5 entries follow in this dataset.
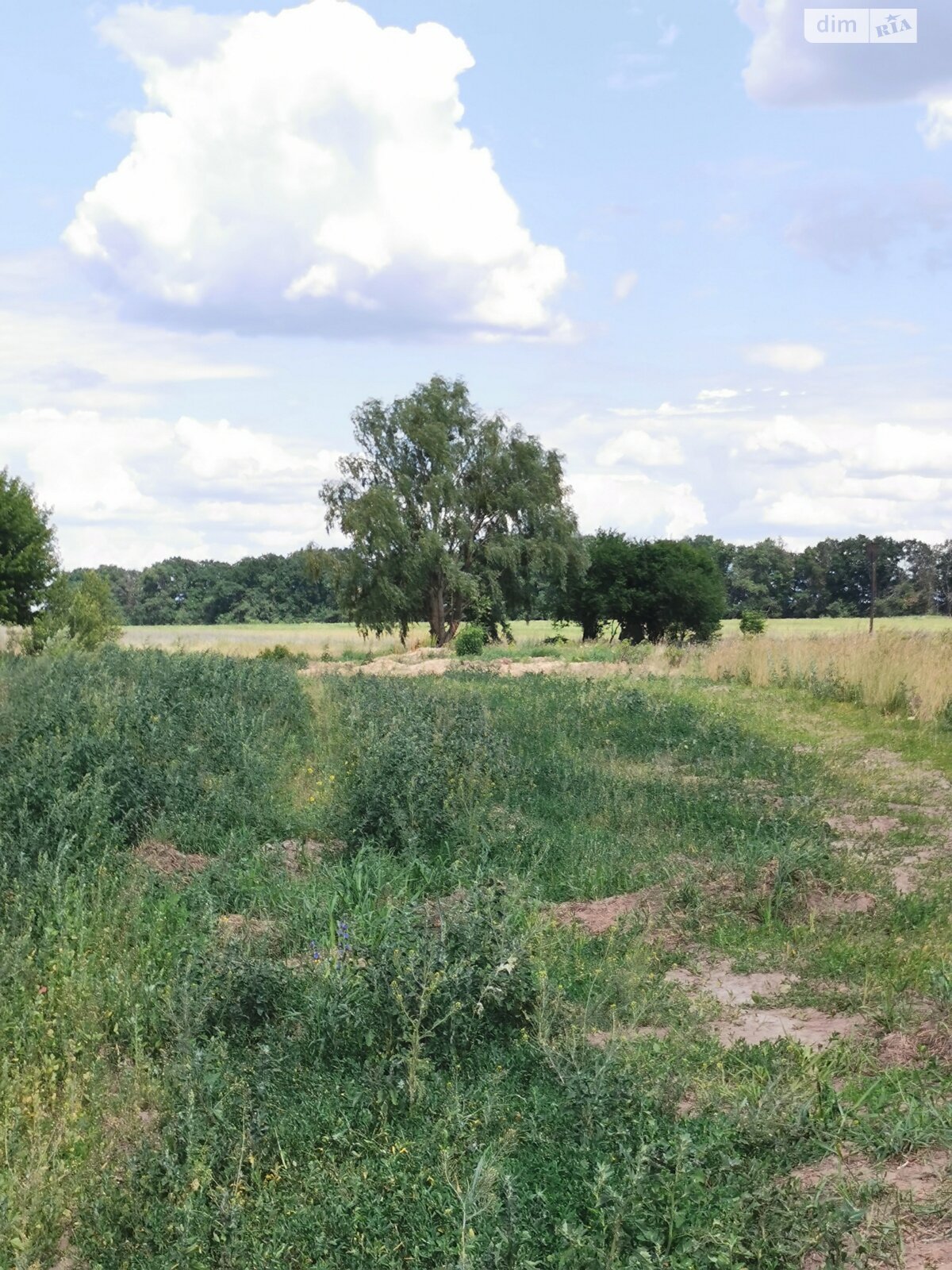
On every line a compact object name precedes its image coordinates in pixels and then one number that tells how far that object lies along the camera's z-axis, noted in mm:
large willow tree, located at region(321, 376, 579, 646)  43000
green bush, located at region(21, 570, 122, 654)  29708
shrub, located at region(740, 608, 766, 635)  47094
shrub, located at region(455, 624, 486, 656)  33031
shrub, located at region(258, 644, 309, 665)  31008
